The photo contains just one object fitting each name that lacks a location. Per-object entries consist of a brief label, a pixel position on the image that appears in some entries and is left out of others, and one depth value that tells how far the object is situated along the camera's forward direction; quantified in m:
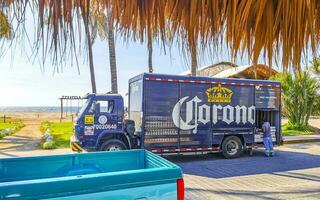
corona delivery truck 11.16
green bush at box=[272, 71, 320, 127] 22.80
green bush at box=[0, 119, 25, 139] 21.51
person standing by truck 12.77
